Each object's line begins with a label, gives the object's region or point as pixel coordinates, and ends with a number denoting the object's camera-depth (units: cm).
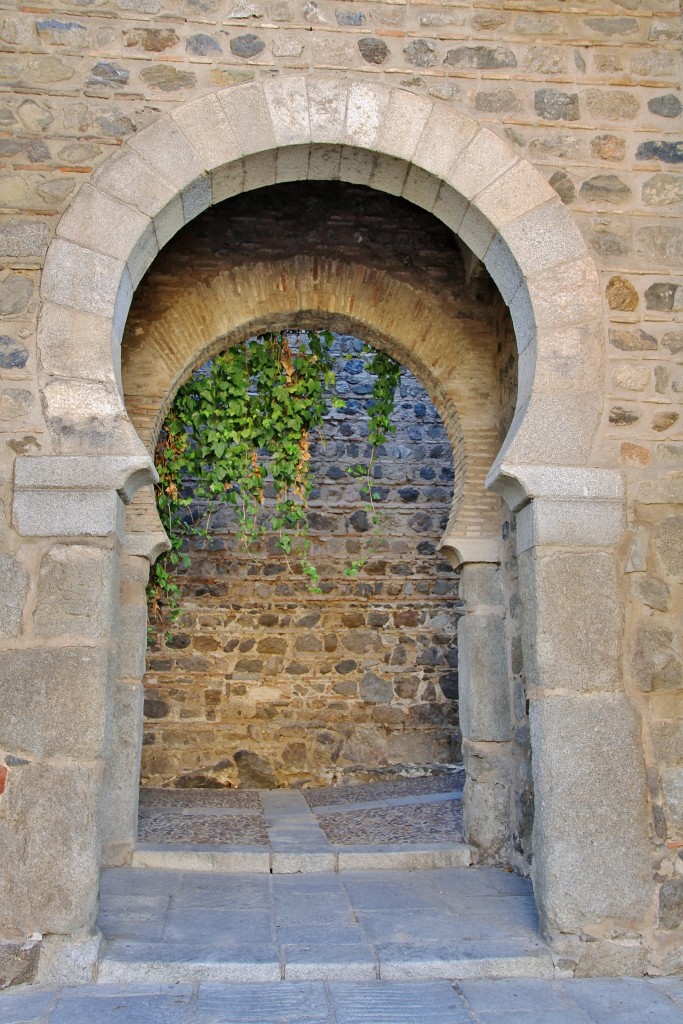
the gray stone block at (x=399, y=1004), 299
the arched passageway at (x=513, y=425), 347
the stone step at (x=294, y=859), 485
